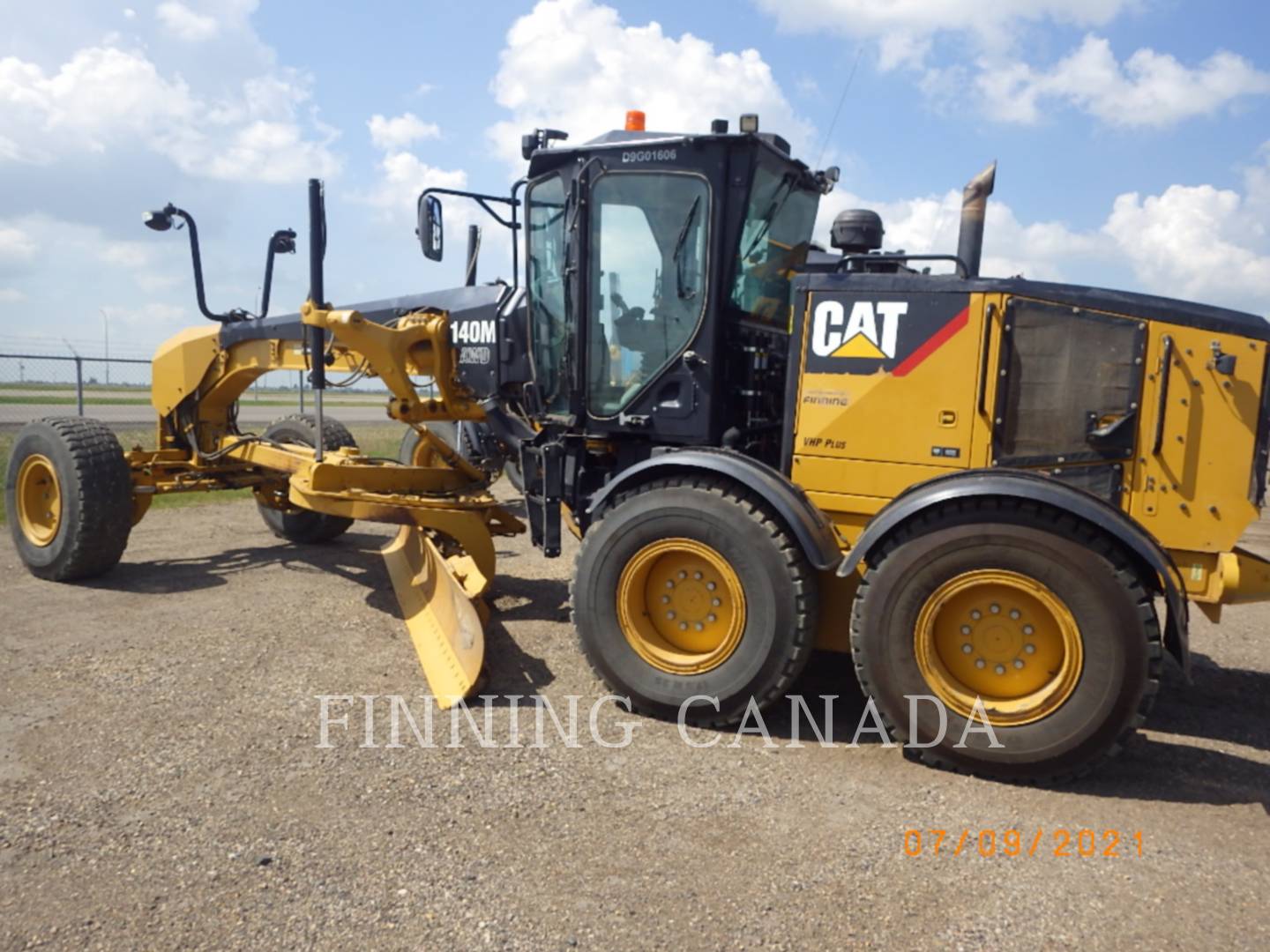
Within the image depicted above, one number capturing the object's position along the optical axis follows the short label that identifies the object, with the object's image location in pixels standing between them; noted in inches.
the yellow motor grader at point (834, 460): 141.3
